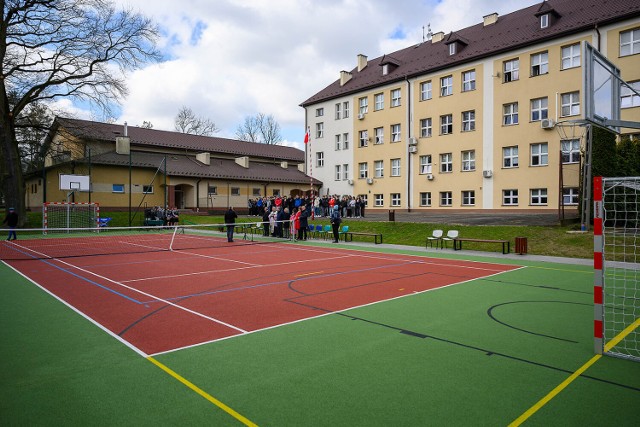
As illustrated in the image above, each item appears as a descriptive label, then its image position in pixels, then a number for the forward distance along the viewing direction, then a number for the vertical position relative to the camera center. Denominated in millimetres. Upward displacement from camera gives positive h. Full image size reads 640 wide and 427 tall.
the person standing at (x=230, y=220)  23641 -587
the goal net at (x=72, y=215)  30766 -328
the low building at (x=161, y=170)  39125 +4229
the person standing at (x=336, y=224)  23656 -860
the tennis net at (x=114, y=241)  18578 -1746
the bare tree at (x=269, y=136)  75375 +13103
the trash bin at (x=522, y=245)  17828 -1561
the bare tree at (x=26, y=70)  28359 +10100
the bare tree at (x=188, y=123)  68250 +13632
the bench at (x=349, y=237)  23252 -1642
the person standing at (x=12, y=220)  25150 -532
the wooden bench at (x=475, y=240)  18061 -1682
